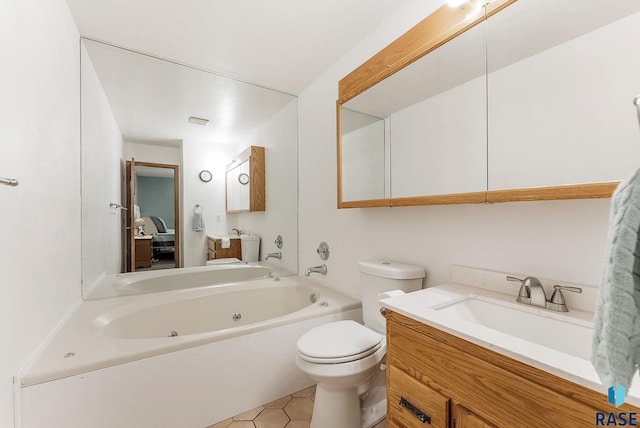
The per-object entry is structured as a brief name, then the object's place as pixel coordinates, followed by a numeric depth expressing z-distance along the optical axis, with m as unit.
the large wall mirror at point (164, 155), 1.97
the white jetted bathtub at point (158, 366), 1.07
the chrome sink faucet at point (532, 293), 0.93
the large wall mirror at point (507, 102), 0.85
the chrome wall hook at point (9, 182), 0.80
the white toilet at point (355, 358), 1.18
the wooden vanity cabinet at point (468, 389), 0.57
